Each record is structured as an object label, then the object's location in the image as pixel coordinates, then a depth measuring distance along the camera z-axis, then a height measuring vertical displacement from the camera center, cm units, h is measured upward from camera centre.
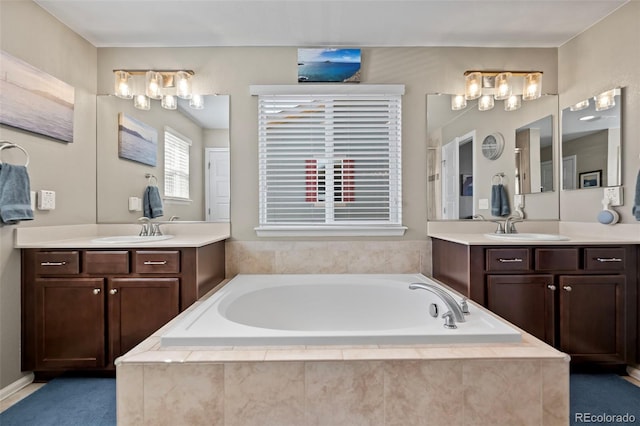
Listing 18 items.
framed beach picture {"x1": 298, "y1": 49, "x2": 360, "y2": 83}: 263 +115
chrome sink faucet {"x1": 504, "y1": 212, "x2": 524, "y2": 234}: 257 -10
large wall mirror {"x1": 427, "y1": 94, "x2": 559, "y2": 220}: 270 +43
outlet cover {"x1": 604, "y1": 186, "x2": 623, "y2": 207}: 224 +12
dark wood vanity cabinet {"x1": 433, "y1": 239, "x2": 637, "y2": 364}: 210 -50
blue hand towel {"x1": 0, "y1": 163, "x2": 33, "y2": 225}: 185 +10
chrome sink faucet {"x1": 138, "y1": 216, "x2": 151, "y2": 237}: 255 -12
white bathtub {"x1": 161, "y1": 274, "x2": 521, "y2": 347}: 172 -57
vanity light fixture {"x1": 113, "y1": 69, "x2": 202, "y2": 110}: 264 +100
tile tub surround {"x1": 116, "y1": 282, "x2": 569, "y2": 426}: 124 -65
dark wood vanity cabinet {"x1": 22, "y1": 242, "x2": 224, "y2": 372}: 206 -53
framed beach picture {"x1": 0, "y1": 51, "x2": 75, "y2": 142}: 192 +70
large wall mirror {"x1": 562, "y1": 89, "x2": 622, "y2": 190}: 229 +51
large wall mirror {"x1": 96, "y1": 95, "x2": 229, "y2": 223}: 269 +46
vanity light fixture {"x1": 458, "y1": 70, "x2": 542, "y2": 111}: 268 +101
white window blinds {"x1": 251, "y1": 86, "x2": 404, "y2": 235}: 271 +41
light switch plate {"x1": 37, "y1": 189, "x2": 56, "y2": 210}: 216 +9
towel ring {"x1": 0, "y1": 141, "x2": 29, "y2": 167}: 187 +38
